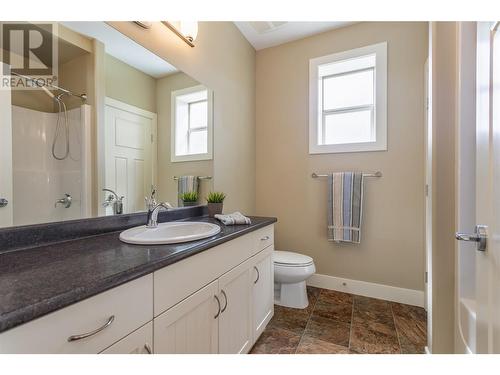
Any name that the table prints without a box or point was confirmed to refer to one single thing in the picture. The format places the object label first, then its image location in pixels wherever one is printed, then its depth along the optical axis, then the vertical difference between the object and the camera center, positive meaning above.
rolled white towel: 1.42 -0.22
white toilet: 1.84 -0.78
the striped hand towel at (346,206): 2.10 -0.20
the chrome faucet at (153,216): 1.19 -0.17
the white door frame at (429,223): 1.26 -0.22
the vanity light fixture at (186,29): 1.47 +1.08
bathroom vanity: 0.48 -0.32
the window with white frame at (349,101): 2.07 +0.86
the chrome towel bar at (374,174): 2.07 +0.11
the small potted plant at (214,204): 1.71 -0.15
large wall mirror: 0.83 +0.27
